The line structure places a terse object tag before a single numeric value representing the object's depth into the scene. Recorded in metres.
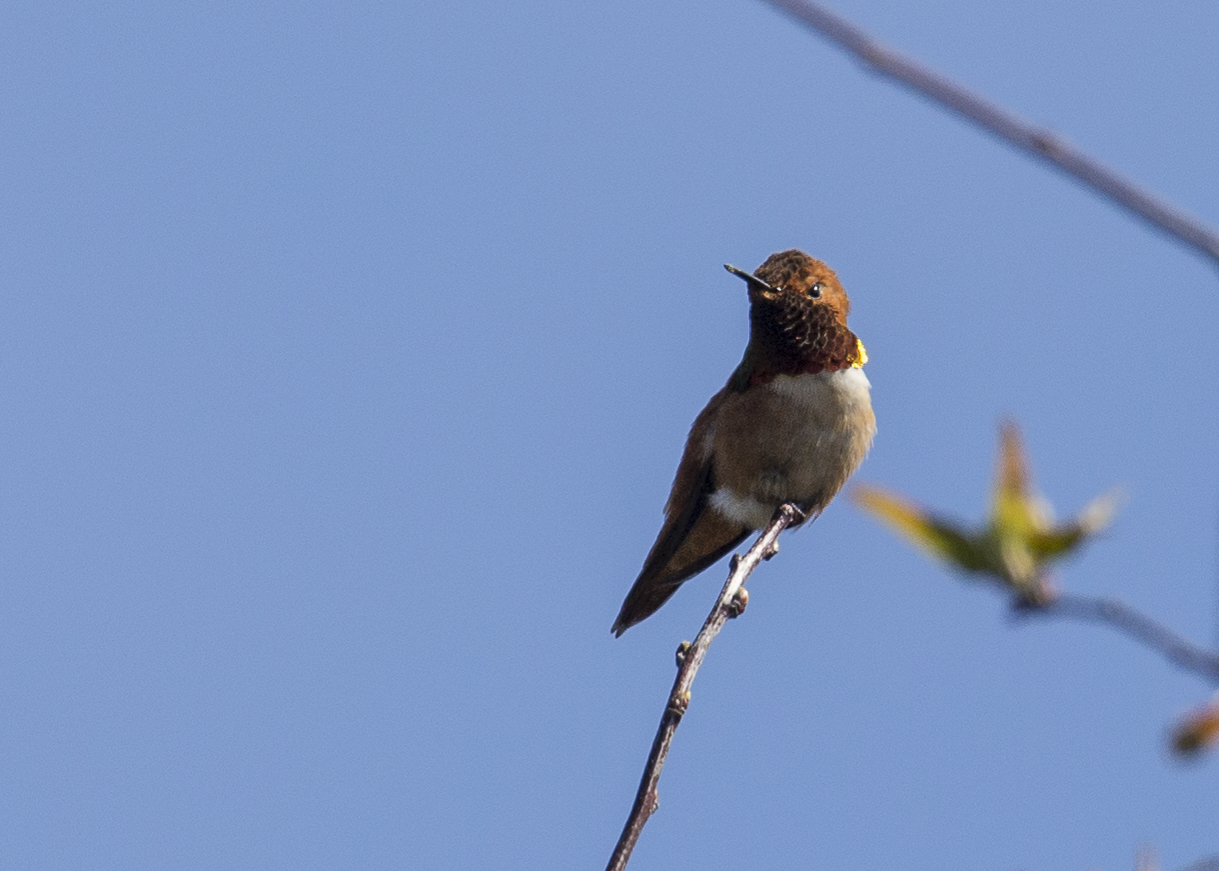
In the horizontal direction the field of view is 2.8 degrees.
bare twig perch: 3.41
